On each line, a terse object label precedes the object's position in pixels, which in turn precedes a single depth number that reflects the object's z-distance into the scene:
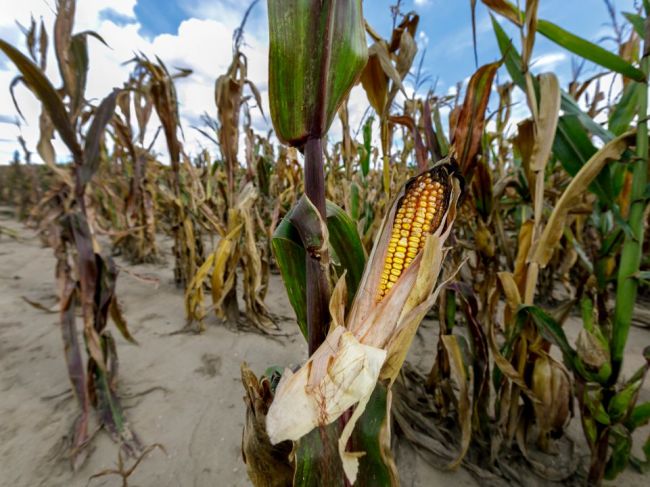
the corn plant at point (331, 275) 0.39
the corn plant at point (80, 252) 1.03
